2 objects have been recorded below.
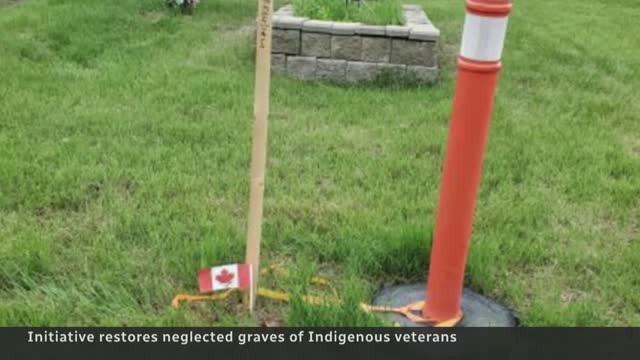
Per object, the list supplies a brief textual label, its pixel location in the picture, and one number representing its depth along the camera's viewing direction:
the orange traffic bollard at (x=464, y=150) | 2.26
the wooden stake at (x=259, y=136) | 2.43
